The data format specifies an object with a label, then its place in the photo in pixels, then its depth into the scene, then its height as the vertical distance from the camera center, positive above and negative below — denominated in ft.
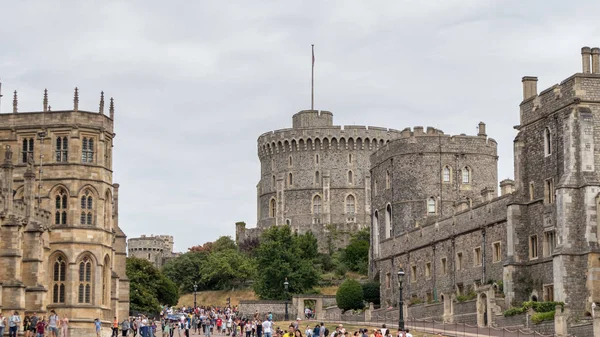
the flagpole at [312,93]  472.69 +91.46
